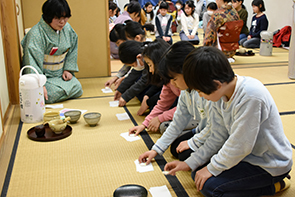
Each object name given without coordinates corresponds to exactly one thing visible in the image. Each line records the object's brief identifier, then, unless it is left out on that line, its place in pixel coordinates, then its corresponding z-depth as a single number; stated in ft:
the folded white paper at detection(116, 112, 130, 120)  8.54
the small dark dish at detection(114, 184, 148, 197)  4.80
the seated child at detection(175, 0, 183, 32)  28.89
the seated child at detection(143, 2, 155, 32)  29.35
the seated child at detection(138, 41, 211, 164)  5.16
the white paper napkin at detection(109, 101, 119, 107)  9.66
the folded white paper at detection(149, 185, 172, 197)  4.99
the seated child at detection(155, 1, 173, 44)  22.31
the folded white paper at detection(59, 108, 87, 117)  8.82
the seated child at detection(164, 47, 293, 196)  4.14
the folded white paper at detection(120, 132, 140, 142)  7.18
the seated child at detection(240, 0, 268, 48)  20.92
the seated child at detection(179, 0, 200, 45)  22.25
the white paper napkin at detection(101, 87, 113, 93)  11.16
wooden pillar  9.22
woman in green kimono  9.38
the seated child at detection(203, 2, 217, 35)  22.33
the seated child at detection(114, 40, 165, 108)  8.59
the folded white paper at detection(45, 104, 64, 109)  9.57
